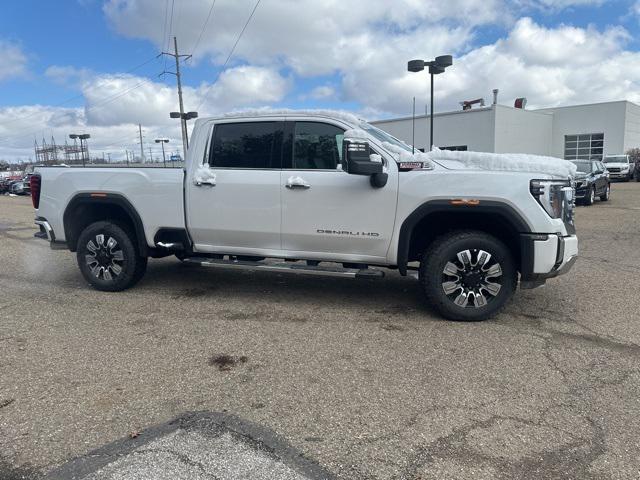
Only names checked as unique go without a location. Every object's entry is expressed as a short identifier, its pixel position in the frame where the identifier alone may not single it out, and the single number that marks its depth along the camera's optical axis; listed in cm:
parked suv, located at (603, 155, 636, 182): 2966
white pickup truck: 468
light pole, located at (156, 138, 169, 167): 1933
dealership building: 3319
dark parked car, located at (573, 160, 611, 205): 1630
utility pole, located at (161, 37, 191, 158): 4206
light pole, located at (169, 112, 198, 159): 2095
